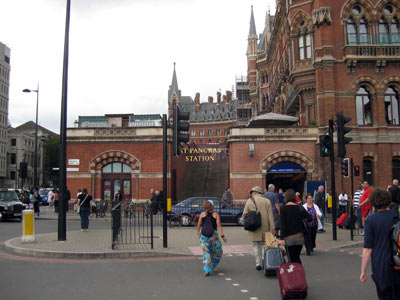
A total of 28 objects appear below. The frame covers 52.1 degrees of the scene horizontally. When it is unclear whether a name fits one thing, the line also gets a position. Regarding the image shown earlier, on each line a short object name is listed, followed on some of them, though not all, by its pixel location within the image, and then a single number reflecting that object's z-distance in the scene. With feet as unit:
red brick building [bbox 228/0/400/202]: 89.56
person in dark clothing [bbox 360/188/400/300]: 14.11
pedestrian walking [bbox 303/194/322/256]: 35.24
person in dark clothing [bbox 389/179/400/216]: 39.74
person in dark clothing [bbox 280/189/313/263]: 24.90
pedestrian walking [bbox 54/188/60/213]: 90.20
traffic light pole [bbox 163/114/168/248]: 37.83
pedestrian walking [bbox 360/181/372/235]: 41.78
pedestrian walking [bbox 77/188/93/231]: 52.24
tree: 258.57
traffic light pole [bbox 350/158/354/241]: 42.75
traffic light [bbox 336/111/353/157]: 43.27
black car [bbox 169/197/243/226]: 62.34
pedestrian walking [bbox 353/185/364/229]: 47.09
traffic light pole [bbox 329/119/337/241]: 41.96
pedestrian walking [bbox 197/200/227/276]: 27.84
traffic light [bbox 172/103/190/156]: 37.88
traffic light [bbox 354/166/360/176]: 64.15
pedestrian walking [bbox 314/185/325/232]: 58.66
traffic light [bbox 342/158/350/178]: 49.84
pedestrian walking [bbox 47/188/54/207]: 105.44
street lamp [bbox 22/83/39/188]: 90.28
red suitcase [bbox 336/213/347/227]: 55.31
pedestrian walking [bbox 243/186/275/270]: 28.43
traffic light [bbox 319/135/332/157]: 44.37
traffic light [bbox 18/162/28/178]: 83.25
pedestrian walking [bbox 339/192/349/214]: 66.08
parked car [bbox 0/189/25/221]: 69.82
